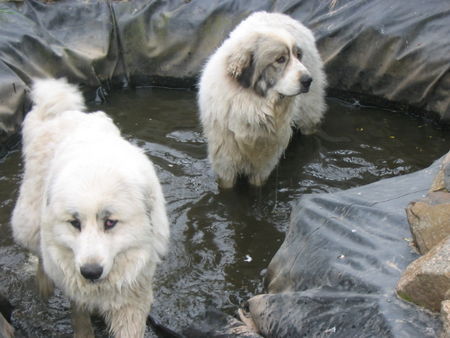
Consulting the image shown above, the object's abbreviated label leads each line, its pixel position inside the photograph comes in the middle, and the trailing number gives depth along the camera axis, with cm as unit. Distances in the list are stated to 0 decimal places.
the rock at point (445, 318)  222
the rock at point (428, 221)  269
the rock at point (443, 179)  293
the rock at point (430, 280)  238
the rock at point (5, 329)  312
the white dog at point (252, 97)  480
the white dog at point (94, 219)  284
